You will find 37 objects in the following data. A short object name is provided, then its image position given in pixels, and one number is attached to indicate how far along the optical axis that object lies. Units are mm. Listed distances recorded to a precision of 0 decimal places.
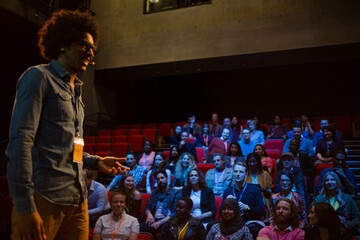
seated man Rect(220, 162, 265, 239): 3457
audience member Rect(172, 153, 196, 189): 4621
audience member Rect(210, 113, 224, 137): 7027
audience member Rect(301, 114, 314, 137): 6619
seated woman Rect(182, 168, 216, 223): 3624
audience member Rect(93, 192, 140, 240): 3172
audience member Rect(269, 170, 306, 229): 3589
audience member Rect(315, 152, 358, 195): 3928
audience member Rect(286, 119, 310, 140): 6432
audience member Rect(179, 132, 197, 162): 5531
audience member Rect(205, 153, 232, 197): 4384
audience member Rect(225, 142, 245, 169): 5072
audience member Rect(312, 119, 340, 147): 5926
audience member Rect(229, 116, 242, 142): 6817
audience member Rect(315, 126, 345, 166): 5098
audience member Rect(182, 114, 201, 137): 6932
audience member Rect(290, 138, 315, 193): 4793
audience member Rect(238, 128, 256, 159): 5882
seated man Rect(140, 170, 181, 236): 3666
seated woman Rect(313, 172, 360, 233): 3307
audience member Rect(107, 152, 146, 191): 5016
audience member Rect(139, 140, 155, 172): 5620
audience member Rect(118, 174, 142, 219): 3920
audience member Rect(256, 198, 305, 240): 2849
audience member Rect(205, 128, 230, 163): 5729
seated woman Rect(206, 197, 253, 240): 2963
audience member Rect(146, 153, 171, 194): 4949
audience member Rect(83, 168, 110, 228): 3721
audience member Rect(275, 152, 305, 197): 4061
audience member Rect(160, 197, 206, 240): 3188
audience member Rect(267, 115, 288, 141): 6816
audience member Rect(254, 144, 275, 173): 4789
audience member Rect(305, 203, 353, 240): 2688
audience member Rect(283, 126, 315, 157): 5297
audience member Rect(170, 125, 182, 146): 6498
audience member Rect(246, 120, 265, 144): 6188
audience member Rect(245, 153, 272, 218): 4238
